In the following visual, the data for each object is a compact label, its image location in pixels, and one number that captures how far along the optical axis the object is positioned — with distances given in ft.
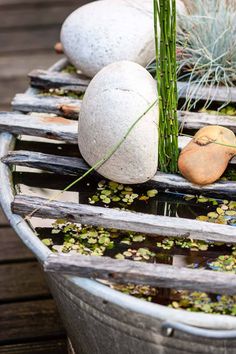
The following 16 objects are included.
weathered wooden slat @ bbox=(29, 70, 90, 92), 5.45
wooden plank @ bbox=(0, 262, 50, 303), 5.91
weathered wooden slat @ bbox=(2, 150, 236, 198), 4.67
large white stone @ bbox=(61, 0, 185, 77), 5.23
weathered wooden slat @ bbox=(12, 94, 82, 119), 5.19
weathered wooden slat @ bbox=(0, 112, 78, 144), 5.00
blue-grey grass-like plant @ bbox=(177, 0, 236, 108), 5.15
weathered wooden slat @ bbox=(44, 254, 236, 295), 4.09
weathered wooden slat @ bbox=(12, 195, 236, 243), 4.36
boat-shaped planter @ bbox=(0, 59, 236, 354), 4.06
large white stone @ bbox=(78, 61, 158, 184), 4.57
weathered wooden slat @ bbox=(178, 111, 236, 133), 4.95
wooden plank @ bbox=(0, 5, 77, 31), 9.41
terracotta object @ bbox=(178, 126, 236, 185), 4.66
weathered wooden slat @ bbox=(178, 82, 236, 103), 5.13
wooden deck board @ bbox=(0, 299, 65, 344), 5.65
